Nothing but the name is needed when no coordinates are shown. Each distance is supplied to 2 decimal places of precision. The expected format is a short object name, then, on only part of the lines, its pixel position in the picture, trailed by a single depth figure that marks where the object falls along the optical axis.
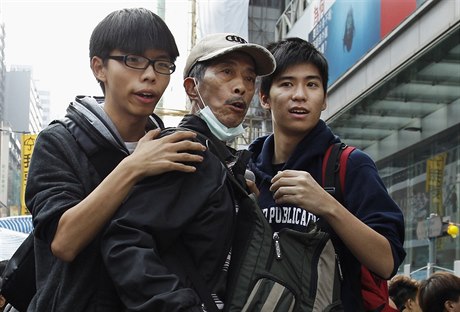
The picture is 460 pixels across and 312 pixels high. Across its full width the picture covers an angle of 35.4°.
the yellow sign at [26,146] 21.50
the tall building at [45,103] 184.73
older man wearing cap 2.05
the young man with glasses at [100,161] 2.24
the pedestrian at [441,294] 5.56
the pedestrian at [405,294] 6.08
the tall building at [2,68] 105.44
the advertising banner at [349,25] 16.17
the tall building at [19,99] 113.81
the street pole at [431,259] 13.20
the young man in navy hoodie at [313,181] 2.54
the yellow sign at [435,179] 16.56
